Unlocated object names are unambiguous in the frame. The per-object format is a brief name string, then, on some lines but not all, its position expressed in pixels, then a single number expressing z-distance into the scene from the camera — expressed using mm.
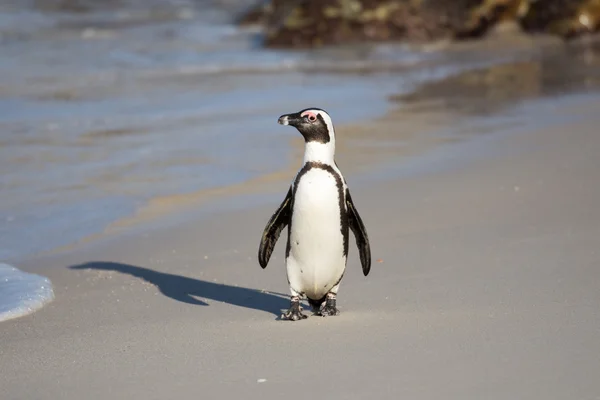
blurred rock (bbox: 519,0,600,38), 37062
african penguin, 9250
